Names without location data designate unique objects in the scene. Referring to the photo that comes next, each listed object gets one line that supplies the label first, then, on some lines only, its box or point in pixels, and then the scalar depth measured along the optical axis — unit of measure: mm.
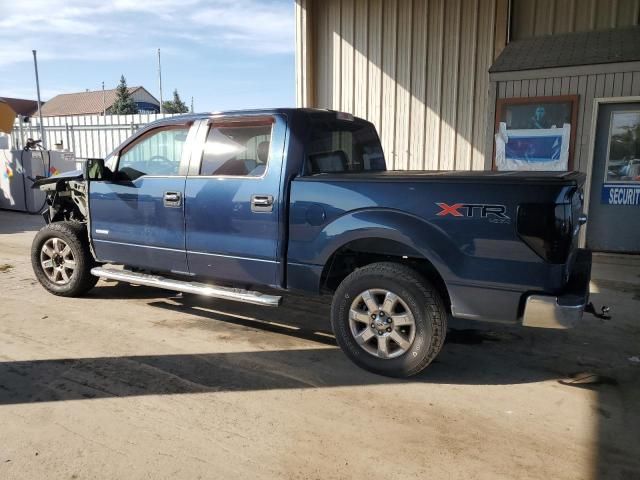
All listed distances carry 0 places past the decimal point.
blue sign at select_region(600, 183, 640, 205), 7828
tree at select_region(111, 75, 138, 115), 66875
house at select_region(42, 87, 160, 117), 70188
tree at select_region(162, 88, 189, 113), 80400
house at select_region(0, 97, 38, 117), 58925
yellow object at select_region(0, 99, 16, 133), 13797
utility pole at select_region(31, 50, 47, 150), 15906
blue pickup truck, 3414
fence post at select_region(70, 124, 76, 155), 16000
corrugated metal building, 7906
